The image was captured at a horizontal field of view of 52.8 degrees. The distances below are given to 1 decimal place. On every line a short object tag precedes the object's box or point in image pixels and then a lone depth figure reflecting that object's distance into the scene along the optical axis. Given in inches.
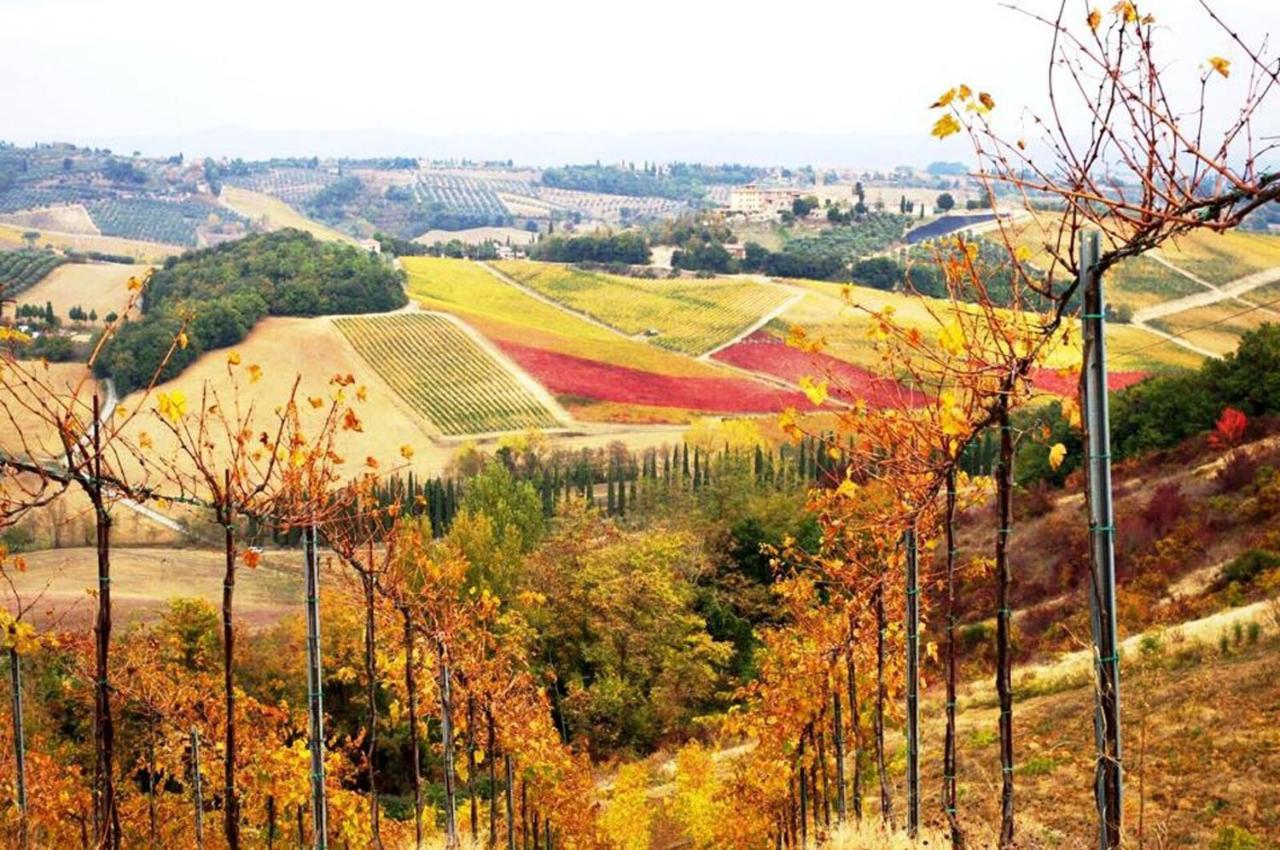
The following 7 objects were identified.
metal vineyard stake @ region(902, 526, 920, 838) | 279.3
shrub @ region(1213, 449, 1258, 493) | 885.2
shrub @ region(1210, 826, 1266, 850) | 286.2
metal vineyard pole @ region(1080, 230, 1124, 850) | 182.7
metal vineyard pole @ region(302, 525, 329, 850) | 261.3
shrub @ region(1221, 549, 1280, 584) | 702.0
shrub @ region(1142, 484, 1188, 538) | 876.6
